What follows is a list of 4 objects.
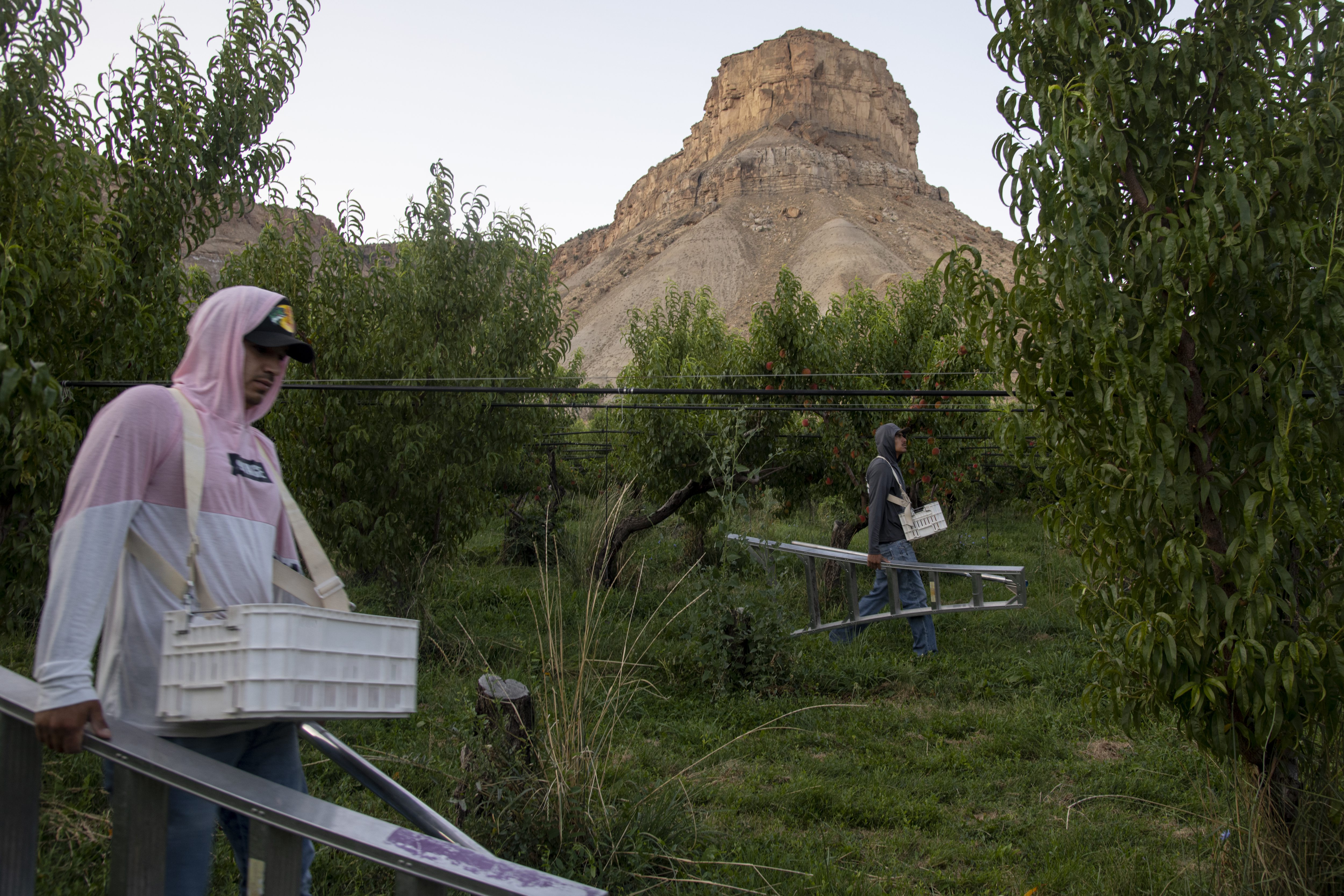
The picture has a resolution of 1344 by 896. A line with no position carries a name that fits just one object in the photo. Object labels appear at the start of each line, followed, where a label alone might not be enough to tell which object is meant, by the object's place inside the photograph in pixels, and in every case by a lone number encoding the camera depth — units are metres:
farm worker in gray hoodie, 8.85
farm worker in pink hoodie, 1.97
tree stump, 4.67
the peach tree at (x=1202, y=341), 3.35
